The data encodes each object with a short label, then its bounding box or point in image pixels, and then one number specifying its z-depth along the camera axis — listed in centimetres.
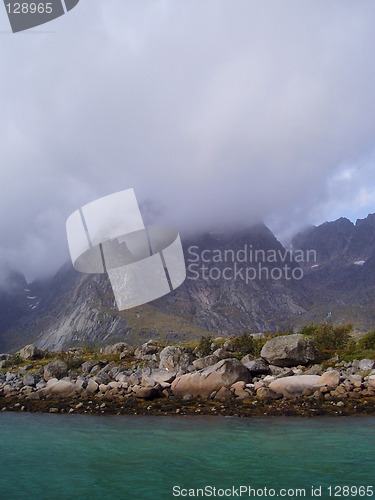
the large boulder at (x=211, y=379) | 3438
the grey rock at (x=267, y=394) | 3128
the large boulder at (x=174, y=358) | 4398
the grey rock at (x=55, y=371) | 4703
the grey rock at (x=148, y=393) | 3450
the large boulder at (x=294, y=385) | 3194
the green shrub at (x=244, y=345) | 4912
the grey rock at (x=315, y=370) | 3686
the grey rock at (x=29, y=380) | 4497
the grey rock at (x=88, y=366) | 4860
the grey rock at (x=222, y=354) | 4522
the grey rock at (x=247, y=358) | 4179
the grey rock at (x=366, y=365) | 3704
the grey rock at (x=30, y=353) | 7388
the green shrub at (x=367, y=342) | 4731
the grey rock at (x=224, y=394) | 3238
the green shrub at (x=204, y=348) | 5047
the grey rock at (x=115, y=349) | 6494
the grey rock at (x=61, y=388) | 3806
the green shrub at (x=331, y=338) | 4831
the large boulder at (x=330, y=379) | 3241
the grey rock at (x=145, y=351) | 5484
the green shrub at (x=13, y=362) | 6551
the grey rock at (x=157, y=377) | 3772
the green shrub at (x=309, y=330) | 5992
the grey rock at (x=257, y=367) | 3847
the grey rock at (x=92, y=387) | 3803
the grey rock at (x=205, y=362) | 4097
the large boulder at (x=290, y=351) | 4084
